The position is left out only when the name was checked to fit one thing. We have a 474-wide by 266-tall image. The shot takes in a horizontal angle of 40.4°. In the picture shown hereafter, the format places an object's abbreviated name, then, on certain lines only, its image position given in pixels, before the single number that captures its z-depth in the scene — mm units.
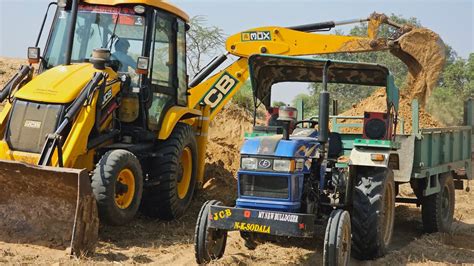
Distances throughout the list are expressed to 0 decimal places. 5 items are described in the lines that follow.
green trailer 7828
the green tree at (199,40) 19406
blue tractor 5758
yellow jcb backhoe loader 6715
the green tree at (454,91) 22770
